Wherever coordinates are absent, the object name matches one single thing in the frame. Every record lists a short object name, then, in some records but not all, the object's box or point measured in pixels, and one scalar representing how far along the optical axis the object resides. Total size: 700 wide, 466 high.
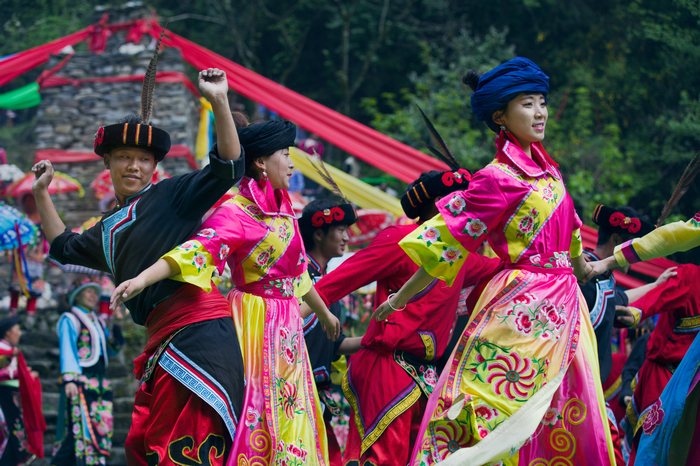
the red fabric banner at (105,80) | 11.92
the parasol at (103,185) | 9.71
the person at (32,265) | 6.81
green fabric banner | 9.91
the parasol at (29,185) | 9.74
